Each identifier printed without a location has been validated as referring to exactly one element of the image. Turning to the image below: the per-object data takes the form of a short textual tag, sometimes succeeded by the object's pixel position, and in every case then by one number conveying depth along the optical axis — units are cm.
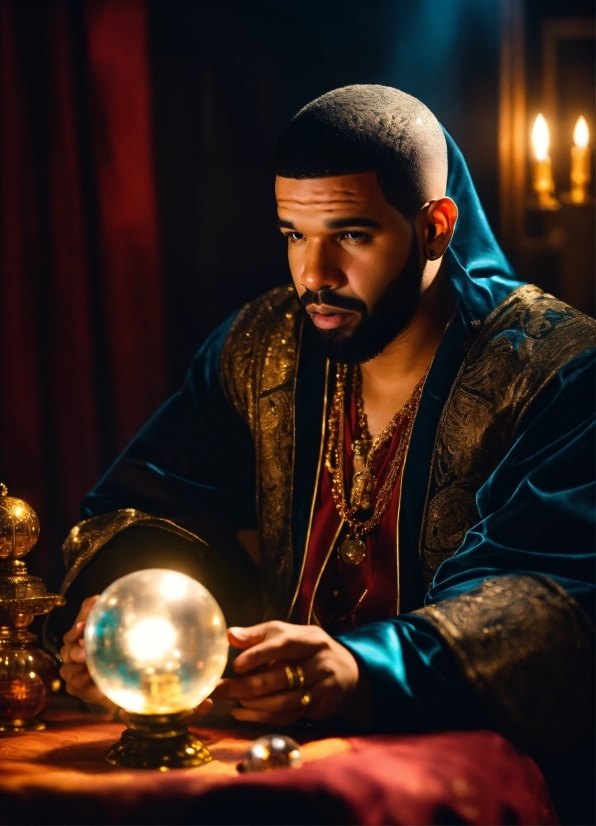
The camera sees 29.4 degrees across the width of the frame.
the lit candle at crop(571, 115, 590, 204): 254
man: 154
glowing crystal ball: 135
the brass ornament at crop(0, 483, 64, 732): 168
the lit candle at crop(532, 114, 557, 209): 254
